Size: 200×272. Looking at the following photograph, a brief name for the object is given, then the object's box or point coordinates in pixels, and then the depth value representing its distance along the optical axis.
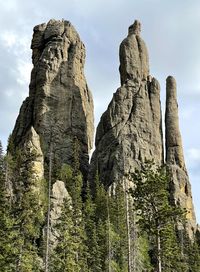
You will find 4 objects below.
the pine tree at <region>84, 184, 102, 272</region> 47.15
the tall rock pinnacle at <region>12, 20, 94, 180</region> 83.86
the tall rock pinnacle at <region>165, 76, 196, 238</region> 74.91
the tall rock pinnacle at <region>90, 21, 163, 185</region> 76.00
